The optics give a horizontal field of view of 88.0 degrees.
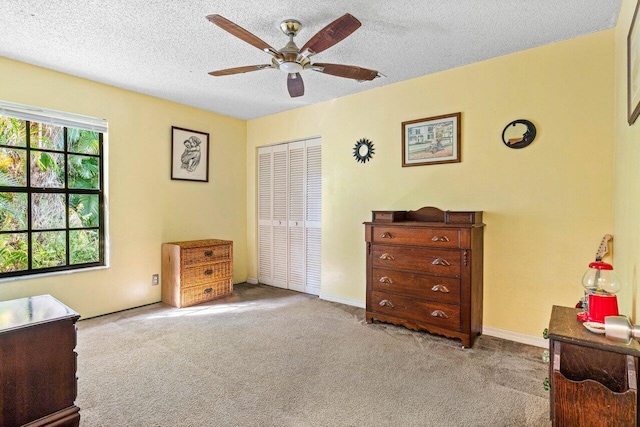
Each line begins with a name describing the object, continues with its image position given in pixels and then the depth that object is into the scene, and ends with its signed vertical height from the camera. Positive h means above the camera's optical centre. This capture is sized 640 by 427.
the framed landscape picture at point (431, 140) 3.04 +0.67
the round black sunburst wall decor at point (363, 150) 3.60 +0.65
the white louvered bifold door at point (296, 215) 4.29 -0.08
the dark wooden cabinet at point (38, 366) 1.41 -0.71
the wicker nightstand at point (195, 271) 3.67 -0.72
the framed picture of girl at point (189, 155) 4.02 +0.68
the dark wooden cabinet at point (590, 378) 1.16 -0.63
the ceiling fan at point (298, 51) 1.82 +1.00
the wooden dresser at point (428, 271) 2.63 -0.52
